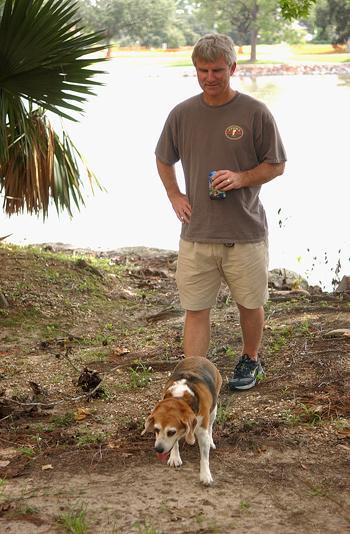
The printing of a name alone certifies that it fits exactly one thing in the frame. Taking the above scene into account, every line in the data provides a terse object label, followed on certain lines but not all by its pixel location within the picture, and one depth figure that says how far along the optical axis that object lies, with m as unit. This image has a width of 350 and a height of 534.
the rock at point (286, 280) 8.64
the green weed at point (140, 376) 5.27
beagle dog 3.50
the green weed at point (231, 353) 5.66
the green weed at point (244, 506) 3.50
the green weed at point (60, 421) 4.57
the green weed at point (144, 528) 3.29
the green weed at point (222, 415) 4.42
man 4.44
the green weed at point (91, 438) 4.24
